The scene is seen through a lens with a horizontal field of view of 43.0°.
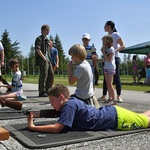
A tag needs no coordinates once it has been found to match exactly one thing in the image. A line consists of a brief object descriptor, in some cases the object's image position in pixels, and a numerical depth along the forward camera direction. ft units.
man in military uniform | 17.55
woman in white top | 15.07
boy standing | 14.26
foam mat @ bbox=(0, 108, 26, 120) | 10.00
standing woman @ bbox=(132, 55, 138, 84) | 40.95
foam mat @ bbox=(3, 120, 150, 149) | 6.39
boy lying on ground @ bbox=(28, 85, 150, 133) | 7.29
